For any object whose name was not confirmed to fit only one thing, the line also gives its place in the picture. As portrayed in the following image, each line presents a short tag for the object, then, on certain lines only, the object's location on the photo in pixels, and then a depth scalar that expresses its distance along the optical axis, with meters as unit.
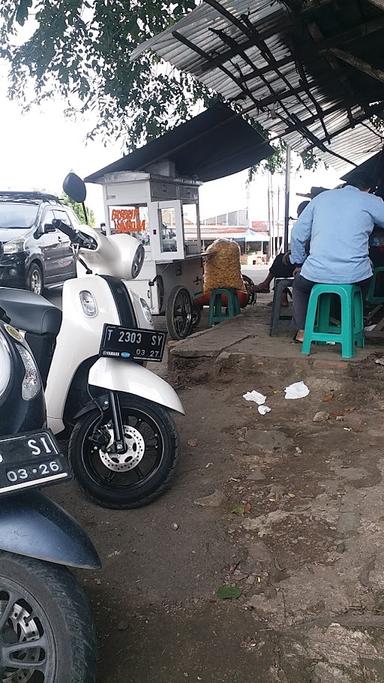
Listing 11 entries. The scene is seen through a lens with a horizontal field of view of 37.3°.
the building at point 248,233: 26.82
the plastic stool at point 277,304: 5.71
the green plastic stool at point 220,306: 7.50
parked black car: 9.45
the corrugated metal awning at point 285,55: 4.62
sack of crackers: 7.55
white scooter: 2.80
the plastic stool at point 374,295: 7.12
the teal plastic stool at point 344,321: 4.70
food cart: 7.05
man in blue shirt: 4.63
